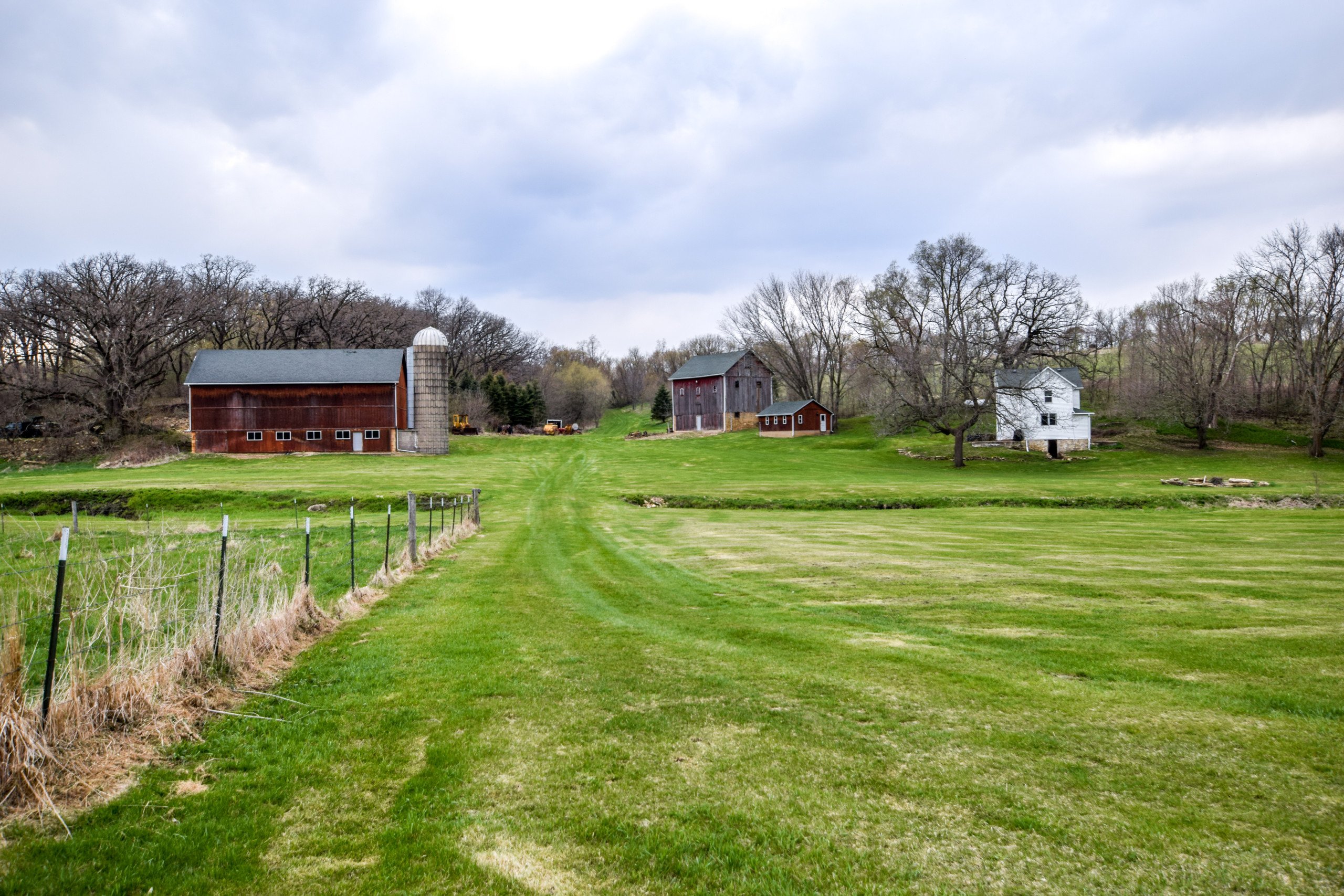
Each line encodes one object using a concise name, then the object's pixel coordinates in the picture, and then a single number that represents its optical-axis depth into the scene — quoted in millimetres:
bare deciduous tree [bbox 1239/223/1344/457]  49906
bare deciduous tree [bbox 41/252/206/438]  59625
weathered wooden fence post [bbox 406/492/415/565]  16484
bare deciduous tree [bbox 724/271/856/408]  85500
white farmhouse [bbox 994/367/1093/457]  61500
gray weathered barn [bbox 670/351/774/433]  80812
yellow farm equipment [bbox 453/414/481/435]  79250
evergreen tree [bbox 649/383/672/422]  98375
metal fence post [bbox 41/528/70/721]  5340
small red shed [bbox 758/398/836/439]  76188
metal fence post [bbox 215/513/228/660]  7828
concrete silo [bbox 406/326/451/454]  62969
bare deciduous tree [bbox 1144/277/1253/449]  56094
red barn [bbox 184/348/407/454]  60500
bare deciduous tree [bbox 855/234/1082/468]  51188
